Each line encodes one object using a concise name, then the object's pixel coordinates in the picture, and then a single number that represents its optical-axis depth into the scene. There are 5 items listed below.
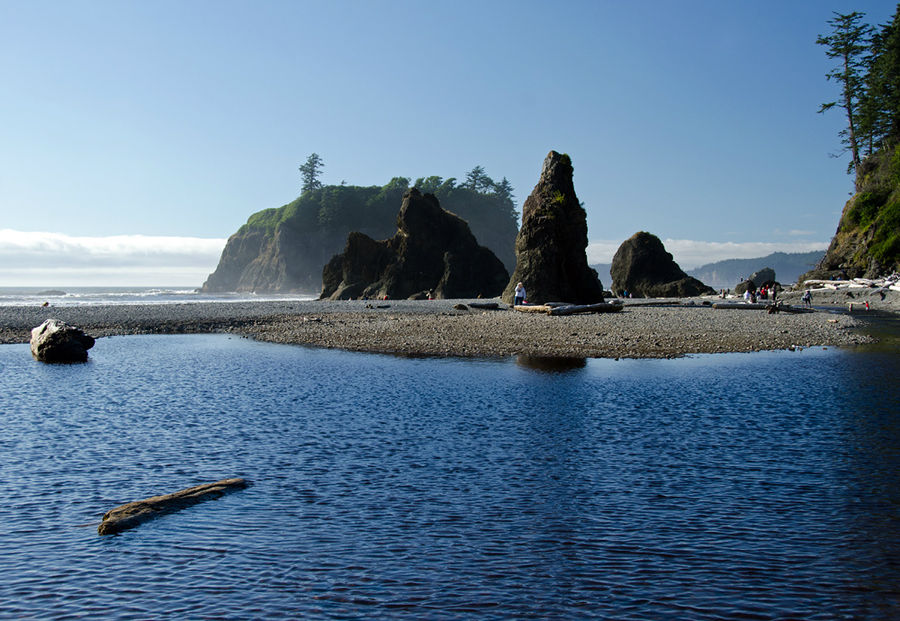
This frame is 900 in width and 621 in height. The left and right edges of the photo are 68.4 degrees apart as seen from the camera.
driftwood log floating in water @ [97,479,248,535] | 8.47
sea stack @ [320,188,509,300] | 82.06
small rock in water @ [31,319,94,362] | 26.33
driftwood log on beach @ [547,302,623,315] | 39.16
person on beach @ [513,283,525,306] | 45.28
